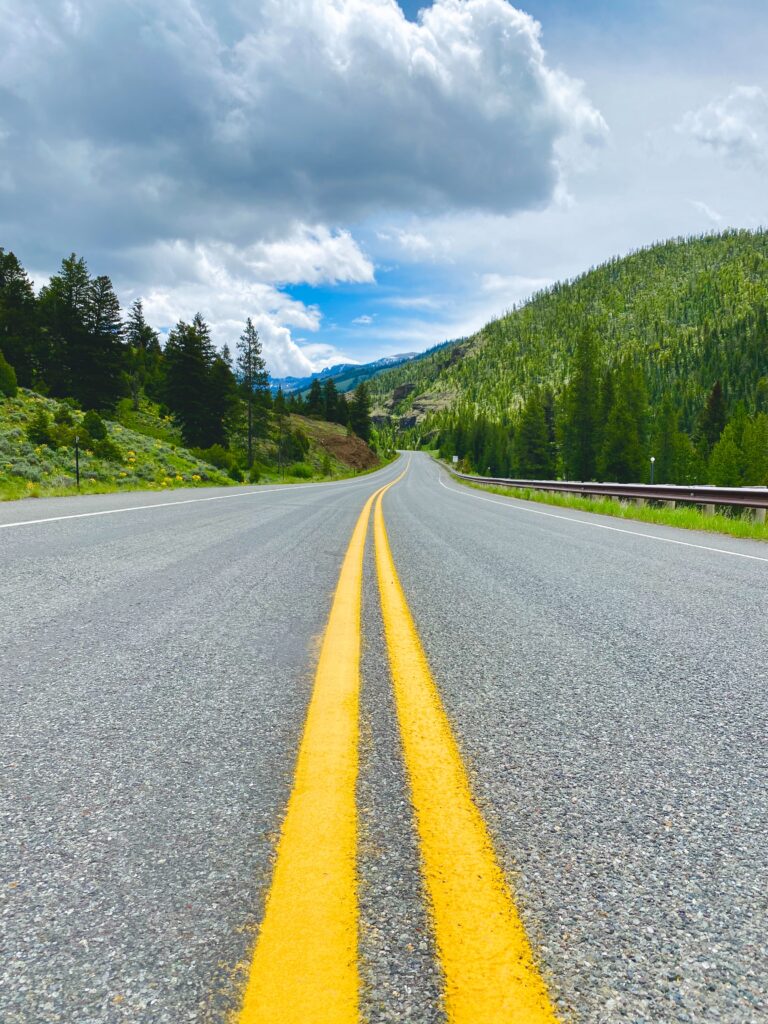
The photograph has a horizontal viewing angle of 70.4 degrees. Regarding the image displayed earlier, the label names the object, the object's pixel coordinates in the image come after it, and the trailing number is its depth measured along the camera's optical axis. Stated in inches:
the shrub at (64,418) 778.2
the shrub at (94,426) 798.5
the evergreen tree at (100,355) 1488.7
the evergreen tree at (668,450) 2615.7
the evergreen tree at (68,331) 1486.2
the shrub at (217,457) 1152.8
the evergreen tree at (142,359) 2027.6
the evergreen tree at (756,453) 2337.6
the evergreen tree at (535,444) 2711.6
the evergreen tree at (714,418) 2911.7
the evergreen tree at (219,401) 1617.9
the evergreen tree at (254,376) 1943.9
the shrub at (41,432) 698.8
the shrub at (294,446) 1935.2
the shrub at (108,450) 762.3
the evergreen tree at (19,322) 1473.9
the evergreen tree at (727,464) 2342.5
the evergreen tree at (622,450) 2122.3
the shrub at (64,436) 719.1
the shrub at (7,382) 818.2
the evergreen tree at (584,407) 2209.6
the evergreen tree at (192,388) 1593.3
